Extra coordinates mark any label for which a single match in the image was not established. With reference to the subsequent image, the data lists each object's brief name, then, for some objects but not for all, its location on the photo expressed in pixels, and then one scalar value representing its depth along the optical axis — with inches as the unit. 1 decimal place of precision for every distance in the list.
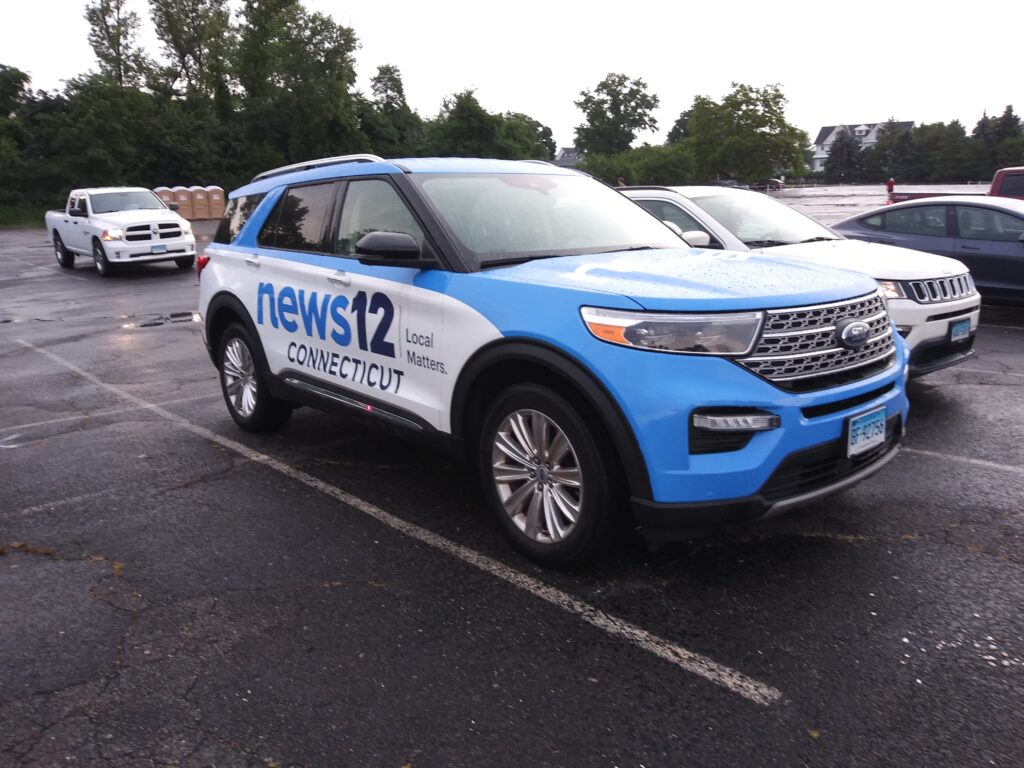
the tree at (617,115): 4148.6
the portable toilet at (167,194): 1517.5
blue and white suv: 134.0
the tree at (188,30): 2763.3
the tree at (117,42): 2719.0
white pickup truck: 736.3
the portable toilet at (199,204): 1585.1
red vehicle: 518.9
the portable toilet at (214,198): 1606.8
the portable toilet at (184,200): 1563.7
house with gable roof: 5899.6
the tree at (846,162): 4626.0
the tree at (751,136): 2261.3
